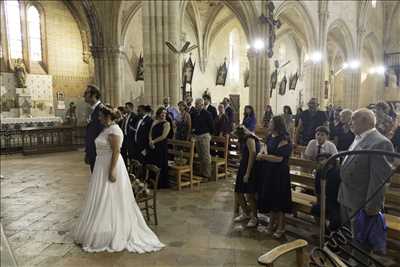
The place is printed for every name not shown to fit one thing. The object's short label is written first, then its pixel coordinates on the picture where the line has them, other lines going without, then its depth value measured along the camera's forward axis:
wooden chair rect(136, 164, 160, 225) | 4.26
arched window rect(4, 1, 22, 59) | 15.10
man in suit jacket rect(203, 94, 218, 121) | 7.94
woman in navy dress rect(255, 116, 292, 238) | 4.02
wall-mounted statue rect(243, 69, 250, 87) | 21.84
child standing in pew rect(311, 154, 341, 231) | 3.50
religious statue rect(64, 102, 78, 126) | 15.59
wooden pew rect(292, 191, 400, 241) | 3.13
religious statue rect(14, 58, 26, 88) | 14.95
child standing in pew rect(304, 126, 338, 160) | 4.38
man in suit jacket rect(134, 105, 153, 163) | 6.58
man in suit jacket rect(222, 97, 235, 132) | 8.45
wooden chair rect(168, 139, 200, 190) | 6.37
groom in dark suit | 4.07
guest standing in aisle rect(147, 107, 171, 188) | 6.34
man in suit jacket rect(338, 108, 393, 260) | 2.71
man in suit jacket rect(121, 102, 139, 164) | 7.47
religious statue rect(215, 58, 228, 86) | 20.28
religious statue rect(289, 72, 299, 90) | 25.28
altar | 14.45
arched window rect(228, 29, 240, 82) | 21.34
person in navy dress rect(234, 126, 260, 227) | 4.38
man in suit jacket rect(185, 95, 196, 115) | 7.51
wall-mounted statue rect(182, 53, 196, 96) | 17.52
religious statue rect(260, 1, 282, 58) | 14.18
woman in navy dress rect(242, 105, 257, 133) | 8.01
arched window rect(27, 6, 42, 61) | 15.90
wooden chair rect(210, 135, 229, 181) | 7.09
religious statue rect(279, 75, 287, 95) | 24.31
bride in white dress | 3.69
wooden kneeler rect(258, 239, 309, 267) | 2.10
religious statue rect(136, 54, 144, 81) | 18.05
